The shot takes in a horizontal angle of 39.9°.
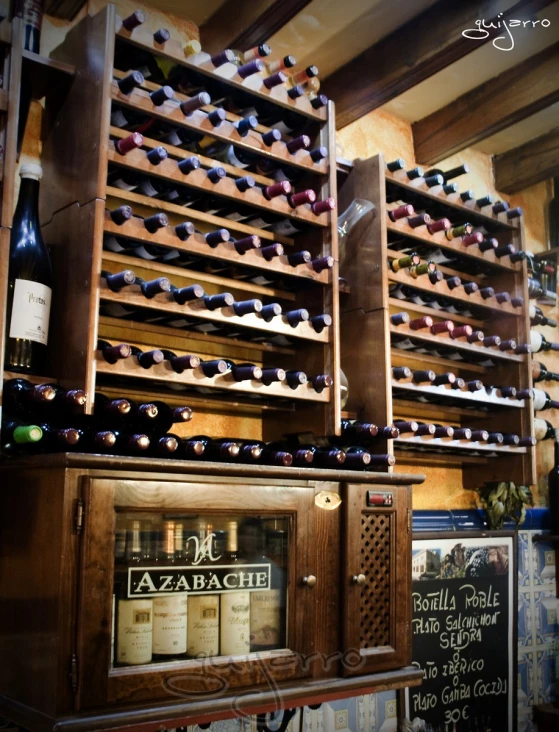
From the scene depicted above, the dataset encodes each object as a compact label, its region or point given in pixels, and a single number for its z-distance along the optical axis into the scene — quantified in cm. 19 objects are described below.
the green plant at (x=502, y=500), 332
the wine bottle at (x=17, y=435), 173
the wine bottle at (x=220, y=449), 200
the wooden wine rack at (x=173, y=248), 202
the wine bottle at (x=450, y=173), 301
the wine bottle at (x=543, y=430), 351
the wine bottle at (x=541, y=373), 354
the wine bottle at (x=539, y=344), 347
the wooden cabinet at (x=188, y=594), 165
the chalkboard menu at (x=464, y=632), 305
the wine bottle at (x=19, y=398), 187
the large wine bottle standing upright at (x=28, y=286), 197
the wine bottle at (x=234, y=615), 192
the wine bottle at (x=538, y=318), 360
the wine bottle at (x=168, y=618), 182
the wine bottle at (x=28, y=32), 218
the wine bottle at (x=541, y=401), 345
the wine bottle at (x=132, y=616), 174
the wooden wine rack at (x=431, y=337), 274
